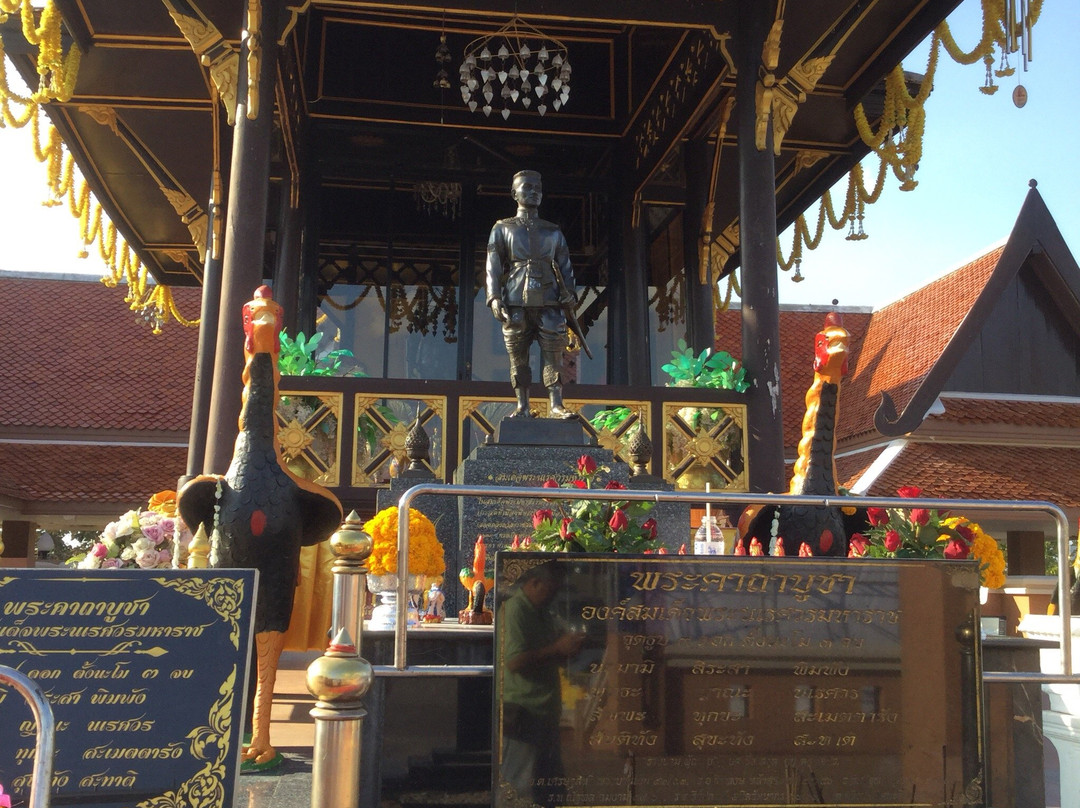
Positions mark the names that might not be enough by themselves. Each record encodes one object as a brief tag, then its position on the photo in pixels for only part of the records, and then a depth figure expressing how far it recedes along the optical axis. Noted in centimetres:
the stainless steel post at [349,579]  401
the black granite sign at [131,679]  372
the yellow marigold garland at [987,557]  588
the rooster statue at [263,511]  544
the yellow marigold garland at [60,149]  1022
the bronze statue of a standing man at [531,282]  790
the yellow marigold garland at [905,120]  1003
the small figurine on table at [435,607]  596
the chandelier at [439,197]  1406
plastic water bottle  650
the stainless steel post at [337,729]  369
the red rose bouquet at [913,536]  530
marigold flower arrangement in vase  594
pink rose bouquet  656
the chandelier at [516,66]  1100
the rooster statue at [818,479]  656
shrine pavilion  997
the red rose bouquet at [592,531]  507
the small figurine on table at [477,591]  568
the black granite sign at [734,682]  409
